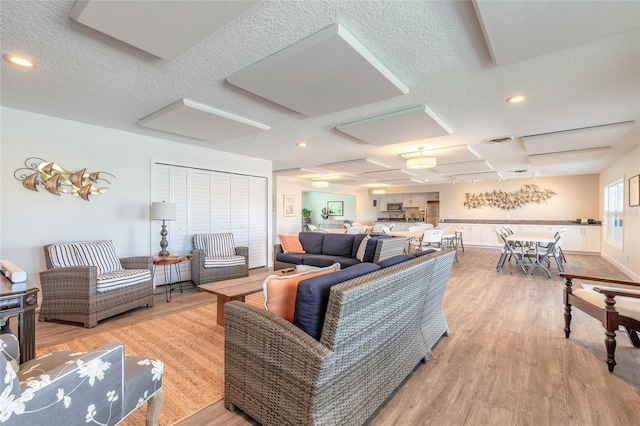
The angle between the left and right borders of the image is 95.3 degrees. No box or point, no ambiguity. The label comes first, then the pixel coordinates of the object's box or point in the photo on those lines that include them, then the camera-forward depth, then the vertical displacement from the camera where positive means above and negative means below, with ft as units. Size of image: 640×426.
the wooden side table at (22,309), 5.66 -1.94
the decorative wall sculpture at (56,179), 11.31 +1.37
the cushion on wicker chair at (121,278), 10.44 -2.53
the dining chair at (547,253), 18.13 -2.63
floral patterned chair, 3.04 -2.25
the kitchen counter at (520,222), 28.08 -0.94
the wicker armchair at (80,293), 10.03 -2.89
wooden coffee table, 9.23 -2.55
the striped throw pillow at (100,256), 11.53 -1.77
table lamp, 13.78 +0.01
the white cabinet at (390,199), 42.63 +2.07
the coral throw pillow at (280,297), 5.53 -1.60
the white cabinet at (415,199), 40.63 +1.91
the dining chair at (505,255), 19.15 -2.91
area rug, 6.04 -3.92
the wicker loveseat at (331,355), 4.50 -2.50
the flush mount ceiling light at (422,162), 16.34 +2.84
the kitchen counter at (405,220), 39.63 -1.00
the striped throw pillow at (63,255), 10.76 -1.63
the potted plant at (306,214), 39.42 -0.27
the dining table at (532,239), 18.22 -1.66
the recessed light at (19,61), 7.14 +3.80
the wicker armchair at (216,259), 14.89 -2.48
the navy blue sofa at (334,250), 15.30 -2.16
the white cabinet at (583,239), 26.71 -2.42
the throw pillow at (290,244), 18.24 -1.99
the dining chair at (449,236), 24.77 -1.96
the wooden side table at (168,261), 13.08 -2.19
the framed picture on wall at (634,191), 15.08 +1.21
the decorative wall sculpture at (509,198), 30.63 +1.68
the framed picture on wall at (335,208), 42.09 +0.66
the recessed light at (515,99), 9.21 +3.68
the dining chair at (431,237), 21.72 -1.81
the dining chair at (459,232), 26.42 -1.80
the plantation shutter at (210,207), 15.65 +0.34
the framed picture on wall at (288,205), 29.99 +0.79
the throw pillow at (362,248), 15.42 -1.92
